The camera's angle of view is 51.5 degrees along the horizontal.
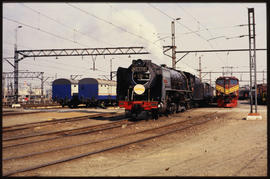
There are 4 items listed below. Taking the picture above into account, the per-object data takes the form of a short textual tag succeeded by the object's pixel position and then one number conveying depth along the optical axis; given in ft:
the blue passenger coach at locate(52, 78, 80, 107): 108.58
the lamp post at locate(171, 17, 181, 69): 90.12
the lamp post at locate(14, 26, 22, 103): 114.38
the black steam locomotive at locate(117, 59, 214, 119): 54.24
